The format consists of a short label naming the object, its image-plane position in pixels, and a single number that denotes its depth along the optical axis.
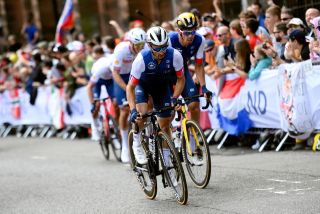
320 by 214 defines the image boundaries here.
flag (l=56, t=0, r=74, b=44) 23.94
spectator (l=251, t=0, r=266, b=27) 16.48
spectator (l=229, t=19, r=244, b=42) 15.70
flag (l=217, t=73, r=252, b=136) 15.13
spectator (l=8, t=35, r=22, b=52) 28.00
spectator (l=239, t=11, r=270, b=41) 15.18
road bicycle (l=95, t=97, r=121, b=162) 15.51
